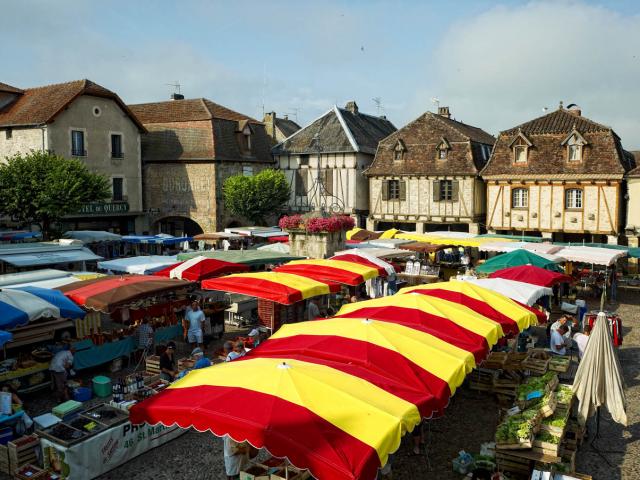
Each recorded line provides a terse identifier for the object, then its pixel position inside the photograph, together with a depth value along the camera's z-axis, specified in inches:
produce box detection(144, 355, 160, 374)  450.9
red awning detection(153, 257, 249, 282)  564.4
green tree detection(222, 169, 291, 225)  1214.9
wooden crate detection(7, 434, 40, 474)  307.2
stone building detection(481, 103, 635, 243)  1015.6
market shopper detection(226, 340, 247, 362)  412.8
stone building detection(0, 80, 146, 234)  1139.9
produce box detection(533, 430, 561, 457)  292.7
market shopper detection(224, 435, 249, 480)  270.8
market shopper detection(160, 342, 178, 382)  417.0
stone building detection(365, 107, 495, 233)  1159.0
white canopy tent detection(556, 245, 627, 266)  694.5
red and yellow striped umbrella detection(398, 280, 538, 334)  402.3
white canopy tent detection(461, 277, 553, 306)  487.8
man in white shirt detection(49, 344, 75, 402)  414.9
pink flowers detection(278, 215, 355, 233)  668.7
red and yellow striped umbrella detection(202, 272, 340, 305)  462.0
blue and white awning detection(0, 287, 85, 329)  397.4
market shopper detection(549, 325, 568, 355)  490.0
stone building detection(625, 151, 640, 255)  985.5
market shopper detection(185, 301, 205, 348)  518.3
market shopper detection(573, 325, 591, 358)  460.3
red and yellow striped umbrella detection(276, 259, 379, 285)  527.8
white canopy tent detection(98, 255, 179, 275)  657.6
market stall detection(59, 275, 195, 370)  464.0
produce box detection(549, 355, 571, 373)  422.8
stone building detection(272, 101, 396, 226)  1284.4
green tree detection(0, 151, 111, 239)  935.0
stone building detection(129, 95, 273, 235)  1283.2
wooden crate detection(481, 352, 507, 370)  432.8
